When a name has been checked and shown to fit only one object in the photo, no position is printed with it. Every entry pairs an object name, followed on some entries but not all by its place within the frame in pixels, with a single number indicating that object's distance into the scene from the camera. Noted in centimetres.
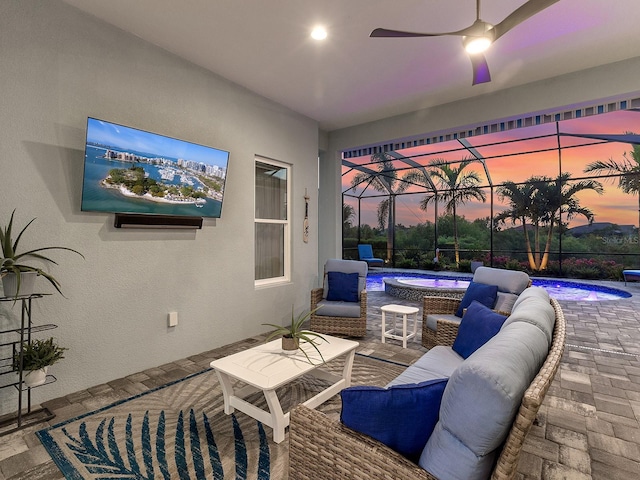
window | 455
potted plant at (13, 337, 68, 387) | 229
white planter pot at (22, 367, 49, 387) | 230
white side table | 389
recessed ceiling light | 299
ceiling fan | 198
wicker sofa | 98
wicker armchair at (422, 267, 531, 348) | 311
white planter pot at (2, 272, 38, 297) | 219
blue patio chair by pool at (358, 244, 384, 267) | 1089
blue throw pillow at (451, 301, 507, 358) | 231
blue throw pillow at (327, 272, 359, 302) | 437
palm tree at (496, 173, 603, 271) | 925
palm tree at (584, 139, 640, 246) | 823
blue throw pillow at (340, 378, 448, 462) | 119
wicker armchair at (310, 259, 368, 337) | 410
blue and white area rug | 185
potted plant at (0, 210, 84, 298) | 213
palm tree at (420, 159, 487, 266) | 1013
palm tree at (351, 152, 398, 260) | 1060
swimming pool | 704
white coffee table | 209
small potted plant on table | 250
